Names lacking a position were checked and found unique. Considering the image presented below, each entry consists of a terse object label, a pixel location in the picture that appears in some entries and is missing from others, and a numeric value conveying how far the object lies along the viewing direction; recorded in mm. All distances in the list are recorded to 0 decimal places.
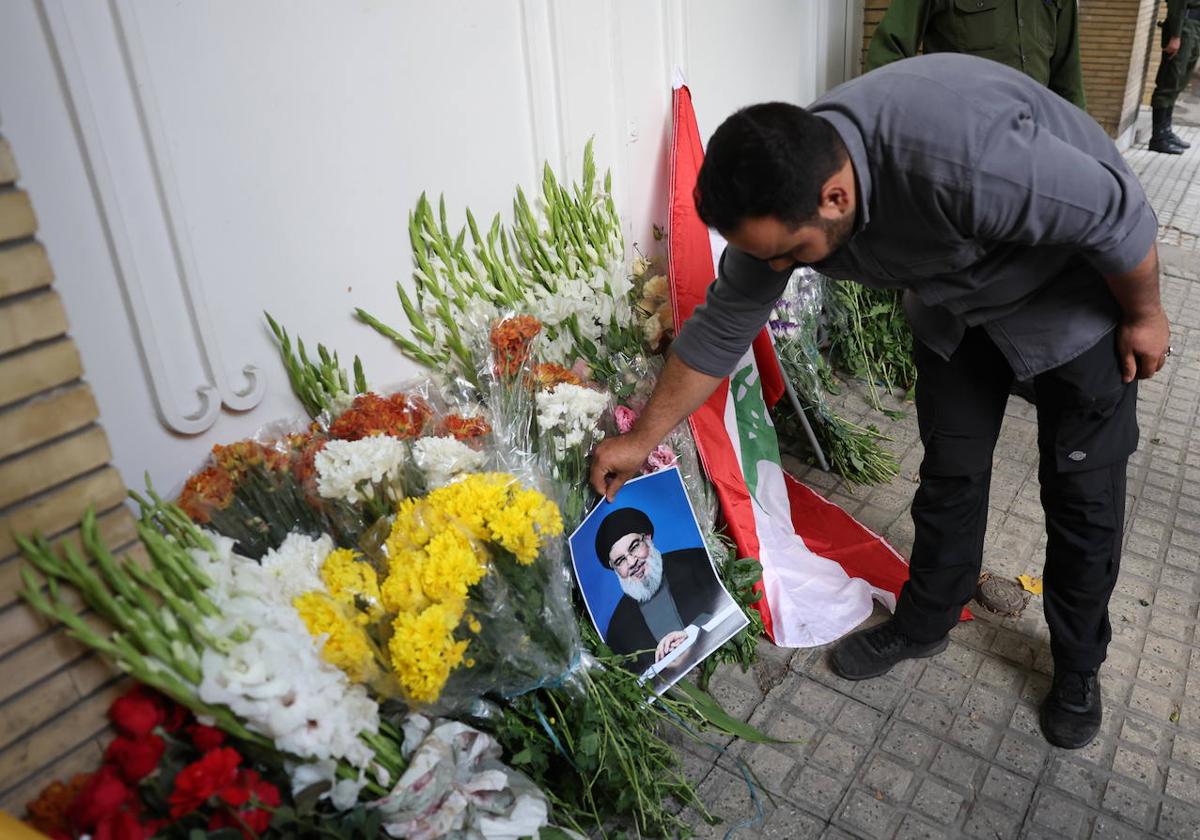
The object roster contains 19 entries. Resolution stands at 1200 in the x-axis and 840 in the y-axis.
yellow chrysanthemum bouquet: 1653
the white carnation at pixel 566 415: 2254
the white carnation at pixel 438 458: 2028
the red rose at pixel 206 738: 1449
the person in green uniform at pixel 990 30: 3791
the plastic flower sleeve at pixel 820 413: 3457
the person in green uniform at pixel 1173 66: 7414
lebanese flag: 2756
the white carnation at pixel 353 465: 1887
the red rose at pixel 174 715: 1503
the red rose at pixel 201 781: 1378
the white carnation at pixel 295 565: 1718
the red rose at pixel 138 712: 1437
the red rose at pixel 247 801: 1415
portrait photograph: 2340
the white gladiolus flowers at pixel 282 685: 1446
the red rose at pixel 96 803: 1347
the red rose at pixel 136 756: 1414
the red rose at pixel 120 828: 1324
